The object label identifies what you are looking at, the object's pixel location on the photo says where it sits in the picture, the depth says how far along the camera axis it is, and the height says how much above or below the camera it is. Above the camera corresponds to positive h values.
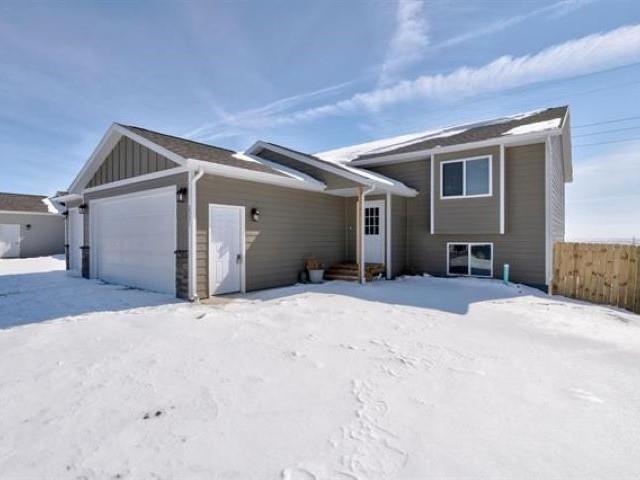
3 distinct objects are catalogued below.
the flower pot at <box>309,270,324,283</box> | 10.08 -1.19
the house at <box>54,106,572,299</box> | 8.10 +0.77
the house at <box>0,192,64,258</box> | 19.70 +0.51
